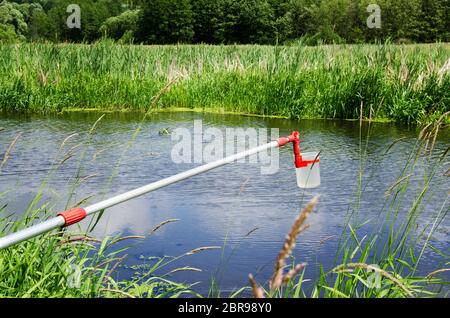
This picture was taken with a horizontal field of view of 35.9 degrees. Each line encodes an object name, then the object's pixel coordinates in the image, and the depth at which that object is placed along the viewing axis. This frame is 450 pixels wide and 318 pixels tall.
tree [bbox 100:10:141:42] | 48.80
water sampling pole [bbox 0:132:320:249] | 2.40
